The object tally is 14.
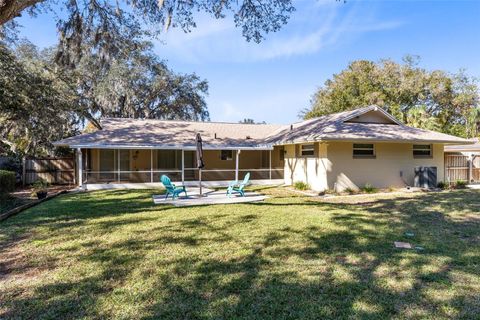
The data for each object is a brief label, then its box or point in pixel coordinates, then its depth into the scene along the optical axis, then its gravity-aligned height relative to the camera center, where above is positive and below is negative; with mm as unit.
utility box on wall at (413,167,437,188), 15359 -1060
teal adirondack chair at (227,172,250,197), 12590 -1363
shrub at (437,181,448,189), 15998 -1503
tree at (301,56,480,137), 30922 +6043
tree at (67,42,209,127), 24828 +5285
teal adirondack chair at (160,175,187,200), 11531 -1129
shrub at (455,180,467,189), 16278 -1520
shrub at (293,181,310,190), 15892 -1496
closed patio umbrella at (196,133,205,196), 11288 +91
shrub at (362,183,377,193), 14859 -1550
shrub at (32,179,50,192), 14992 -1362
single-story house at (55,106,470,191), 15055 +177
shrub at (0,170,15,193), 10862 -855
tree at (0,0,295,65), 9289 +4032
